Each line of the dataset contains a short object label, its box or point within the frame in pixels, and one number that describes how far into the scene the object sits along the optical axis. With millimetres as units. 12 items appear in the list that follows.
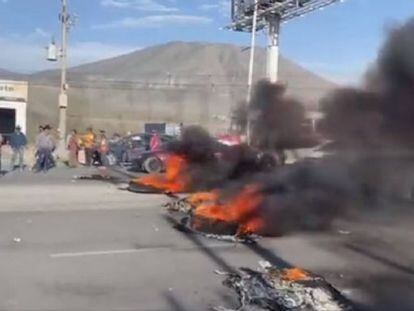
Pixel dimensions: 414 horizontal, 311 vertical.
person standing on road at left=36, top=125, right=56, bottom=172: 26453
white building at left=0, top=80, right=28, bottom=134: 47219
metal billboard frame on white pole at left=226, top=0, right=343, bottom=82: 41656
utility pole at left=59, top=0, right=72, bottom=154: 35969
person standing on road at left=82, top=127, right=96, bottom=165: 31489
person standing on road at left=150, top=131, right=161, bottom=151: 28314
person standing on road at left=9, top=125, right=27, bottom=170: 27203
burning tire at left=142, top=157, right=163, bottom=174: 26859
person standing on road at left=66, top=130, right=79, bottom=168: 30266
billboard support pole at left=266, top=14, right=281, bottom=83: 40384
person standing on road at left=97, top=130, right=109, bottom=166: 31422
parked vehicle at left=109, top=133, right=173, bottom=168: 31214
